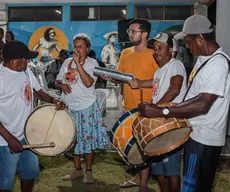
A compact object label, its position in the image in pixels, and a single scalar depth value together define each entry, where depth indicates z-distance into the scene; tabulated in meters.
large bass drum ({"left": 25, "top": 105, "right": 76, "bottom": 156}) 3.52
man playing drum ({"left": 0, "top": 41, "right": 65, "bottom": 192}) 3.35
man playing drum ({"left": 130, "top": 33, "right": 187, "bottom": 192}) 3.62
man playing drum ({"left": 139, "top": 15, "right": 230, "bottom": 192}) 2.72
